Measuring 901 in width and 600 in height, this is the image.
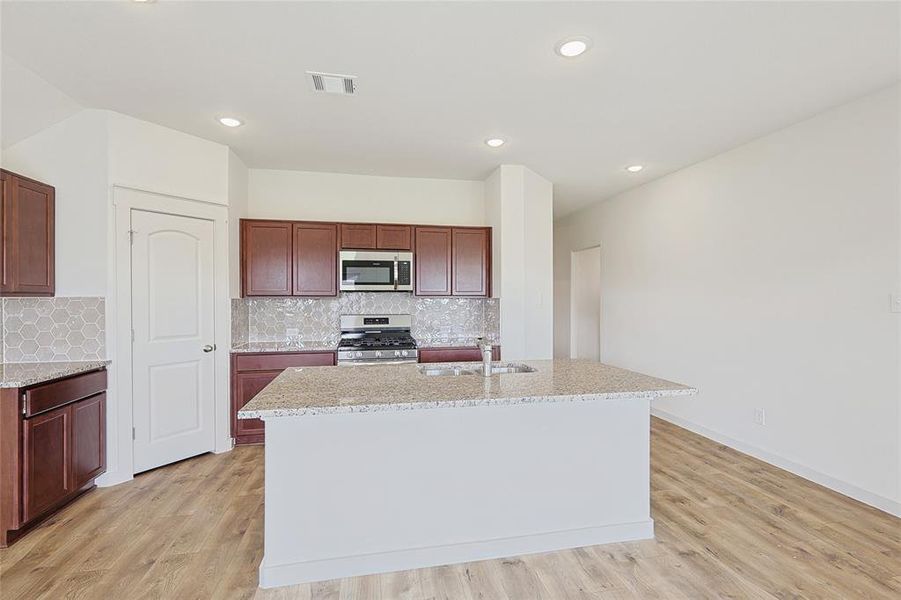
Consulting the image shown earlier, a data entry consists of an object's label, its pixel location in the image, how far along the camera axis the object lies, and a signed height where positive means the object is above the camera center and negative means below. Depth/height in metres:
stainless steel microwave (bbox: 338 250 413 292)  4.29 +0.31
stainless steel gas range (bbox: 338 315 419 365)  4.04 -0.41
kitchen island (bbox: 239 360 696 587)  2.01 -0.85
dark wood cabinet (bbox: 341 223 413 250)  4.33 +0.66
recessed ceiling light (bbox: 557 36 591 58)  2.23 +1.34
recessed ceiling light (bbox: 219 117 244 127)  3.21 +1.37
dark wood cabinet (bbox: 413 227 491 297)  4.48 +0.42
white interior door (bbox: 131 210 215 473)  3.25 -0.28
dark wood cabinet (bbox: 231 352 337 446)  3.82 -0.66
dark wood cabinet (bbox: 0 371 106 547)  2.33 -0.86
